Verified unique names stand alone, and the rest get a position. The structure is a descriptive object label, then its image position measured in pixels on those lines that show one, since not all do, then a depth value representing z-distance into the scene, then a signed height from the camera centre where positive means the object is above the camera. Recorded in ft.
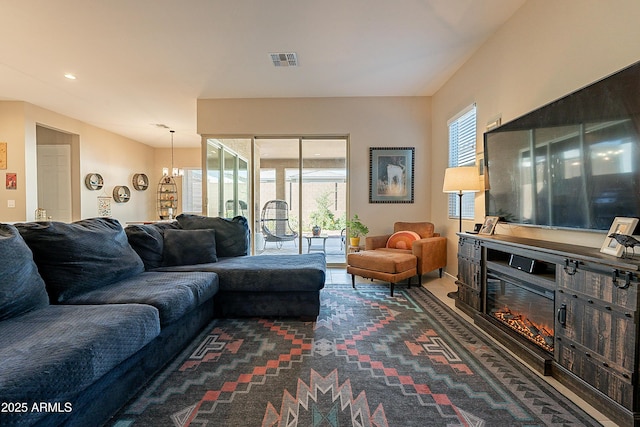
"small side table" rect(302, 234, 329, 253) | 16.17 -1.91
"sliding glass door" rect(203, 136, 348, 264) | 16.06 +1.20
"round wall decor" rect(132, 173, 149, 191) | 24.32 +2.50
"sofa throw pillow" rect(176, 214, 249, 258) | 10.30 -0.79
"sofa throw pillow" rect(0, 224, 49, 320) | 4.58 -1.18
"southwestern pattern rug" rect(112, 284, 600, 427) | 4.47 -3.29
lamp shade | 9.82 +1.00
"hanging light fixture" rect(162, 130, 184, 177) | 21.54 +2.97
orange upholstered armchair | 11.66 -1.66
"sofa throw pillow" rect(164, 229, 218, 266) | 9.00 -1.23
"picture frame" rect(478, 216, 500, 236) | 8.65 -0.54
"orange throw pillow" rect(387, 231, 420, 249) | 13.11 -1.45
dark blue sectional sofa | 3.43 -1.78
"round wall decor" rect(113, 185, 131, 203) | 22.04 +1.33
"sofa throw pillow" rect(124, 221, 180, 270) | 8.52 -1.04
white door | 18.54 +2.14
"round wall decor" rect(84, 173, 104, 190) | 19.38 +2.05
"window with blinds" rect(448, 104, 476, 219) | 11.41 +2.69
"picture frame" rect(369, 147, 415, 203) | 15.34 +1.94
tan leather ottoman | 10.70 -2.24
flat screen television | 4.86 +1.04
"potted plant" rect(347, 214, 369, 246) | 14.74 -1.12
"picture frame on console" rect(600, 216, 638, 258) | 4.67 -0.40
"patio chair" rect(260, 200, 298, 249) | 16.56 -0.81
